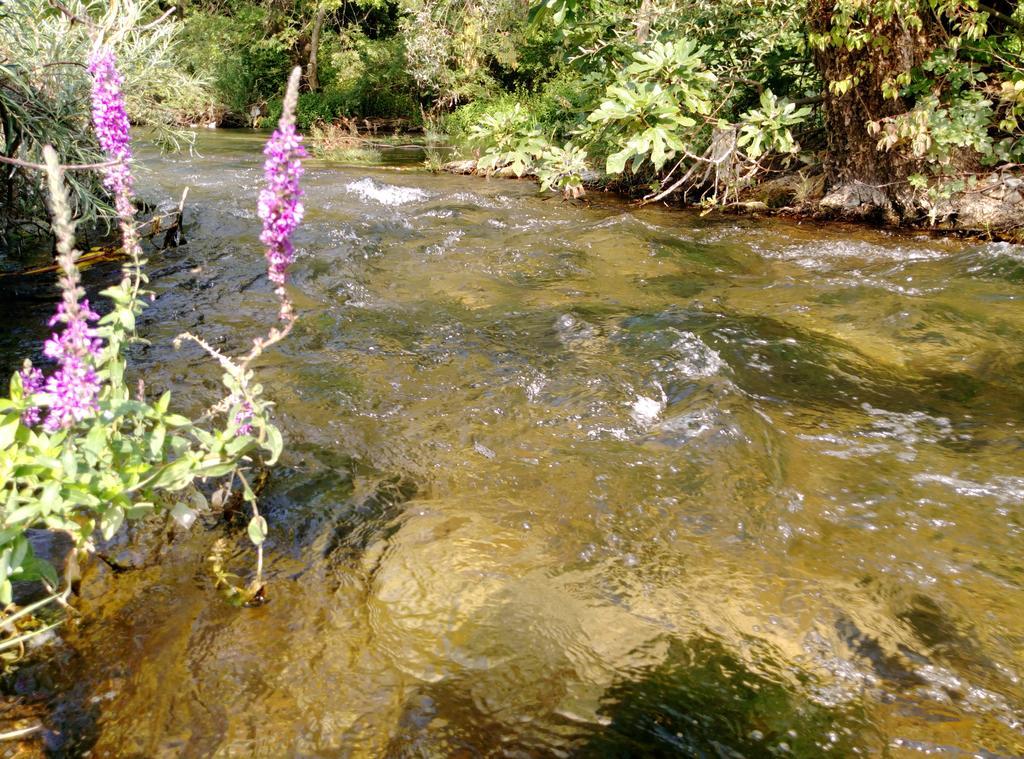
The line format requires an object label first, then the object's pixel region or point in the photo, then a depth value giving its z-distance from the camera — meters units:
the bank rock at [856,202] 8.49
